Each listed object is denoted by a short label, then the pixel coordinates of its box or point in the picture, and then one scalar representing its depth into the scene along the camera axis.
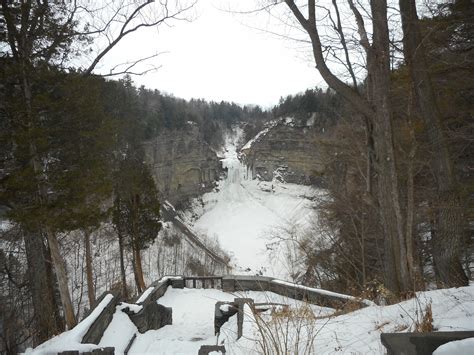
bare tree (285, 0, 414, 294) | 5.00
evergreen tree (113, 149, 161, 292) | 14.53
